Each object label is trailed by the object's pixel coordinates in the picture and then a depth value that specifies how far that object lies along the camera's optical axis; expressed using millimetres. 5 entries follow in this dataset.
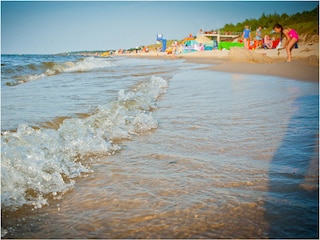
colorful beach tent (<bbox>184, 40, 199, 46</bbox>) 43312
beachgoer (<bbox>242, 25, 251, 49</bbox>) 18134
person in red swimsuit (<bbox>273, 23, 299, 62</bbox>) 8591
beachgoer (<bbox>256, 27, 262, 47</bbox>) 19897
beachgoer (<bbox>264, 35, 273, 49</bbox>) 22134
